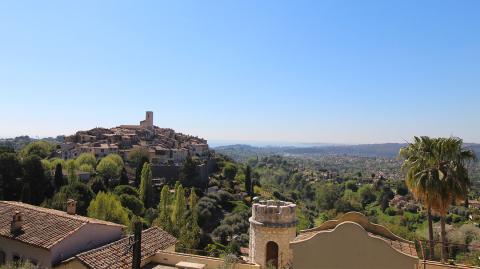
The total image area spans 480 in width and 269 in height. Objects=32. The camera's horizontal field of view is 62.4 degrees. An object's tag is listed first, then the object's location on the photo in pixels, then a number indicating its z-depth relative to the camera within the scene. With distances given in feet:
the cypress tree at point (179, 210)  136.09
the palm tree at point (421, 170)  47.32
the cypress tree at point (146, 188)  179.73
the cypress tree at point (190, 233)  115.16
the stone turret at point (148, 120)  448.24
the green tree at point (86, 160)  232.53
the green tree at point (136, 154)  268.74
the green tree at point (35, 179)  147.54
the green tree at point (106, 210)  116.37
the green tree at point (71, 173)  162.67
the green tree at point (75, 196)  130.11
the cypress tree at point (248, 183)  247.50
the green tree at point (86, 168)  219.71
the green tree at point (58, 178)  165.34
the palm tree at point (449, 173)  46.44
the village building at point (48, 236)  49.73
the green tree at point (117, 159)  235.65
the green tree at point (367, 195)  348.40
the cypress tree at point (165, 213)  129.80
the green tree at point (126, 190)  177.45
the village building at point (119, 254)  44.19
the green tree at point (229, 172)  277.23
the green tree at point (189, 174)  229.45
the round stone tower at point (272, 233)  44.52
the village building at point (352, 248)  29.07
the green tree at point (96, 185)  179.11
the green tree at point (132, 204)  161.99
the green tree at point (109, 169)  222.07
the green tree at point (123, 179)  203.82
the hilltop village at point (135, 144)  280.51
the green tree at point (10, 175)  143.33
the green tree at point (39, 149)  253.65
